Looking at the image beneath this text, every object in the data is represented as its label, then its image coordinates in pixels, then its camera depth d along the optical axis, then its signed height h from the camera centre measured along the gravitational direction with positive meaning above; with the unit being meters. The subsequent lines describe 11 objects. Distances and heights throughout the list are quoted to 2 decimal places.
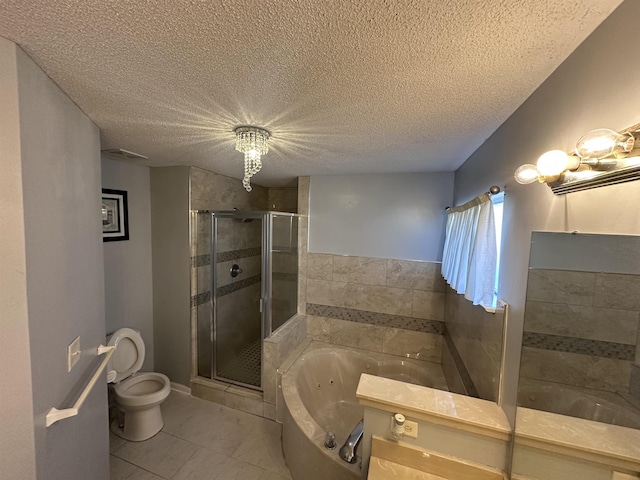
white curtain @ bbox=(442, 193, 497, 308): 1.28 -0.13
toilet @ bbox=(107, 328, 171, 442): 2.03 -1.45
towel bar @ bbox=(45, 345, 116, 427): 0.93 -0.75
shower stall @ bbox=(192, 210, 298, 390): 2.54 -0.69
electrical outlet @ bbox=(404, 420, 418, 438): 1.18 -0.95
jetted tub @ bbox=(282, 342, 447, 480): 1.75 -1.48
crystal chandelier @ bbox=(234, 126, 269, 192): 1.41 +0.47
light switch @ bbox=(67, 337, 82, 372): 1.10 -0.61
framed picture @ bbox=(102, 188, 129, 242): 2.12 +0.04
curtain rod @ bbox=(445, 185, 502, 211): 1.25 +0.21
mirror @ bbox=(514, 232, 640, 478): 0.64 -0.31
